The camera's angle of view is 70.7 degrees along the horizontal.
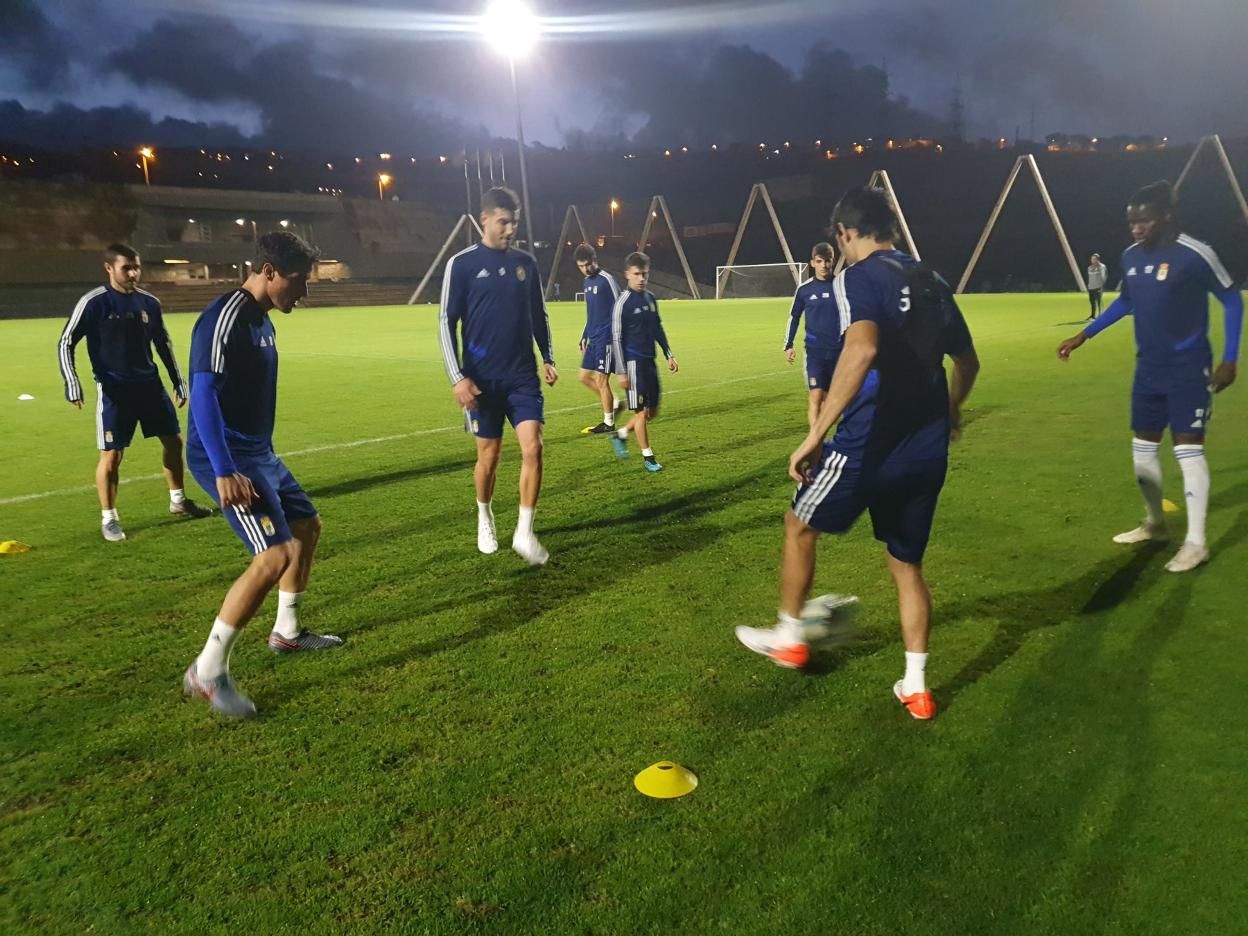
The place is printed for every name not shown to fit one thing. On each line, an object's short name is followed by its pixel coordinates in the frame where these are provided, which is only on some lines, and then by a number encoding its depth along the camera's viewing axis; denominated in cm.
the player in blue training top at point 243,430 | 371
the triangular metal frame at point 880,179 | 4082
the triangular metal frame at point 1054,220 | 4131
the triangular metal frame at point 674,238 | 5381
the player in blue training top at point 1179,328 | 550
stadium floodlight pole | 2530
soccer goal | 4984
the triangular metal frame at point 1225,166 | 3853
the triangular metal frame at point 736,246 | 5172
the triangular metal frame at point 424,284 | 5584
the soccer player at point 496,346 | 602
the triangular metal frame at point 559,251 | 5681
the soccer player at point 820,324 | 891
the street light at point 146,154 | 8614
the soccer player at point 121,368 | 698
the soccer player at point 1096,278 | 2759
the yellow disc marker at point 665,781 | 318
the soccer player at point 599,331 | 1155
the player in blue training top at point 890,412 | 343
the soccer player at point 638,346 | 929
